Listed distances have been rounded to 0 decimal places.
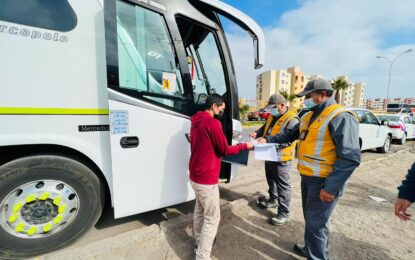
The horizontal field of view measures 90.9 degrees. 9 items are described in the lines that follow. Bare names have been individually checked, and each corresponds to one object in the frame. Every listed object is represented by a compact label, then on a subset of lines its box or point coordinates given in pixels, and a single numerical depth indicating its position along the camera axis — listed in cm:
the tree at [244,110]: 2348
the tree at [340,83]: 4681
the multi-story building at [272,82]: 5991
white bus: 186
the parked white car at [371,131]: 700
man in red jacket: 200
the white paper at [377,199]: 386
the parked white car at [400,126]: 1032
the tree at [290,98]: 3647
